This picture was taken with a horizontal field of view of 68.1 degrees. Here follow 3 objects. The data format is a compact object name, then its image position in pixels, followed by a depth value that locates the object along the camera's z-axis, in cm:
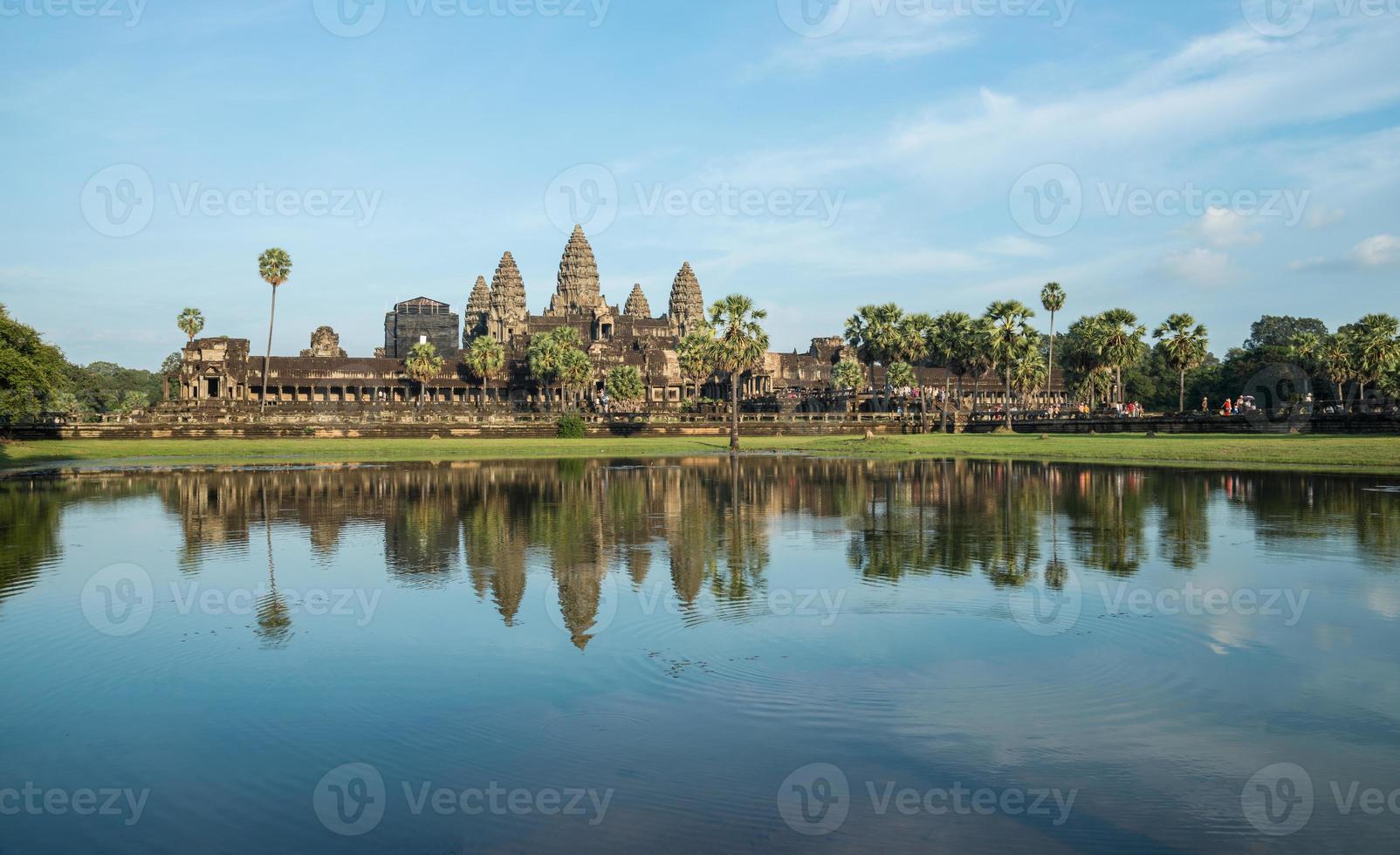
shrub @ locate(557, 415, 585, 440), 7688
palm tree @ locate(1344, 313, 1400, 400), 7238
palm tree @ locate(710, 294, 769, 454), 7481
